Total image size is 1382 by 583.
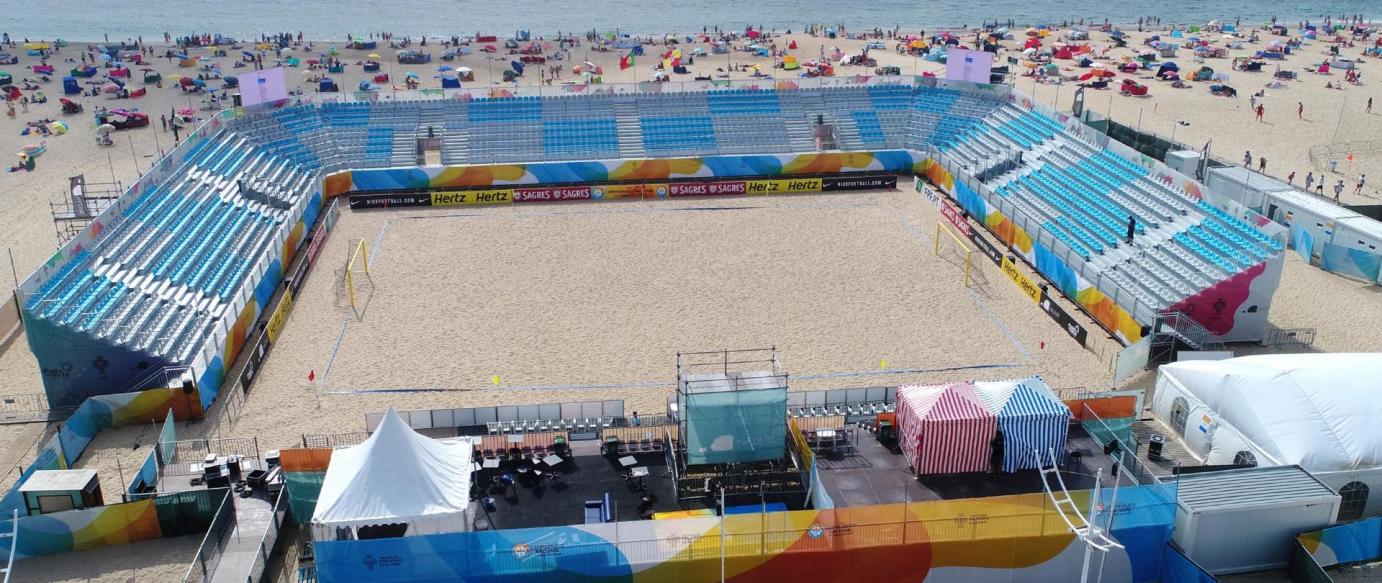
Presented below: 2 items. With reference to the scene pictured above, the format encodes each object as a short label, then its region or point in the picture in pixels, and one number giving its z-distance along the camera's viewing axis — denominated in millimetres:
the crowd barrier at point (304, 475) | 21078
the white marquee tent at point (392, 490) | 19016
